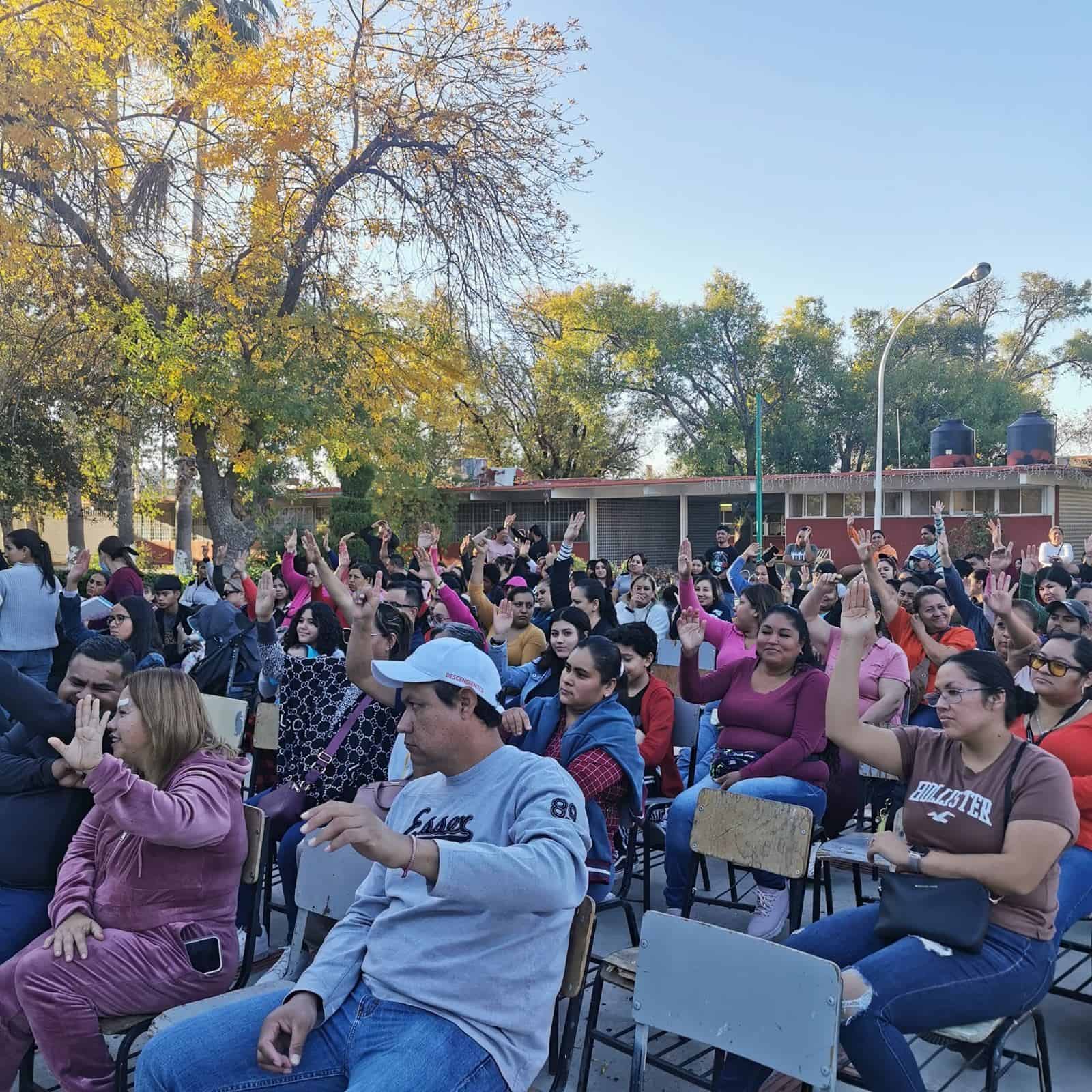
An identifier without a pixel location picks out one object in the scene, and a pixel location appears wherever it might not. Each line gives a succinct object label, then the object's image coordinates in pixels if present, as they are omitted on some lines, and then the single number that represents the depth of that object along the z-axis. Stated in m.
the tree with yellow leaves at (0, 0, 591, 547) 12.47
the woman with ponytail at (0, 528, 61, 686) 6.97
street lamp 16.48
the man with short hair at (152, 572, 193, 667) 8.12
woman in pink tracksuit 2.83
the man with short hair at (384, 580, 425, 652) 6.13
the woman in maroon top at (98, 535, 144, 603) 8.49
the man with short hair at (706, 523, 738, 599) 10.67
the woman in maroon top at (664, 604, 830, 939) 4.46
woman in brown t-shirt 2.70
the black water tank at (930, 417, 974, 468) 25.56
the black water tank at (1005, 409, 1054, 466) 24.59
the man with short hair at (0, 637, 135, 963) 3.29
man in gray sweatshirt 2.17
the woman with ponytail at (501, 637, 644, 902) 3.81
